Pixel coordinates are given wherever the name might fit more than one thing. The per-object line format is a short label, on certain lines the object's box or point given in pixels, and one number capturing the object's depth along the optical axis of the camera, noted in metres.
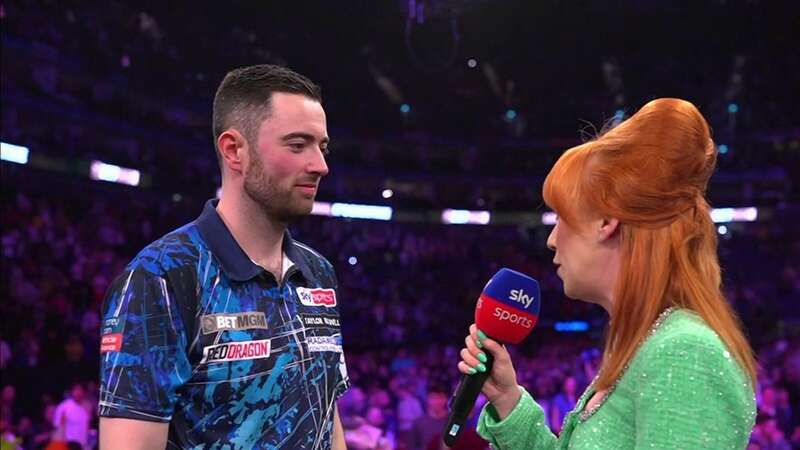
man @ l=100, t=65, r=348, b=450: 1.67
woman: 1.18
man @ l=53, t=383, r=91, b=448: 7.19
